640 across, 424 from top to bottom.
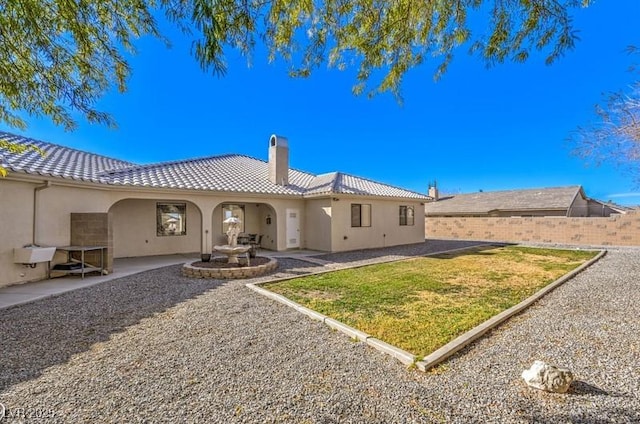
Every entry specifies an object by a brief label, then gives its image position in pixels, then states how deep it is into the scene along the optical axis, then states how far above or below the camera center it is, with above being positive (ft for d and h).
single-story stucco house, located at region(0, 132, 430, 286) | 26.96 +2.57
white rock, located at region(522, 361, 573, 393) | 10.00 -5.56
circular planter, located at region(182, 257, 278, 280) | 28.50 -4.86
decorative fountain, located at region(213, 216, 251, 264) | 31.25 -2.66
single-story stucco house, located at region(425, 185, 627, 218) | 78.23 +4.59
